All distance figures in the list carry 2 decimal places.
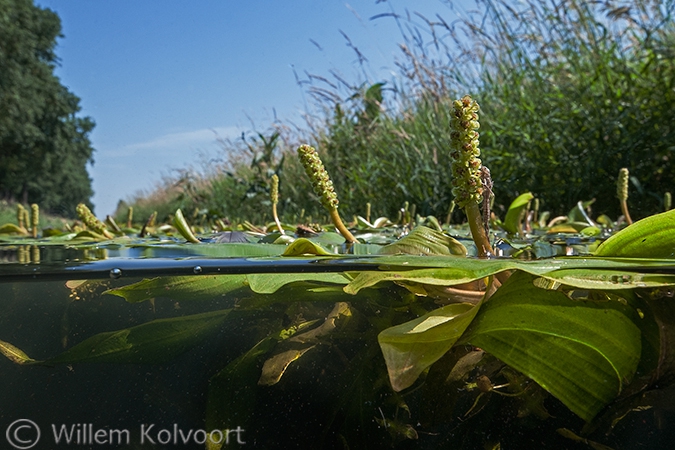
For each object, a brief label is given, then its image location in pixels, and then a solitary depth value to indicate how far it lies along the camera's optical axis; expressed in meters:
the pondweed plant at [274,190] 0.93
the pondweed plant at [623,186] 1.03
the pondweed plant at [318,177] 0.60
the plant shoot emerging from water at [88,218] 1.07
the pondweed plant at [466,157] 0.44
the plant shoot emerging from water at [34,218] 1.40
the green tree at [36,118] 19.55
